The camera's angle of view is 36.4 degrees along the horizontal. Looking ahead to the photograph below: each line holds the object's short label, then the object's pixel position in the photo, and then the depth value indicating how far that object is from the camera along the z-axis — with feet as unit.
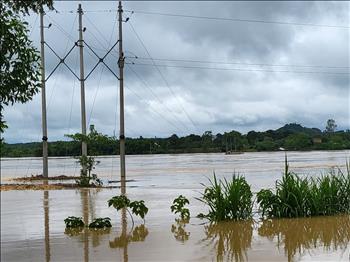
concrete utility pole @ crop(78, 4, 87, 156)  115.03
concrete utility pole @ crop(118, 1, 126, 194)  108.68
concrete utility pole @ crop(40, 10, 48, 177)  117.82
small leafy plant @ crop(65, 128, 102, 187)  94.63
